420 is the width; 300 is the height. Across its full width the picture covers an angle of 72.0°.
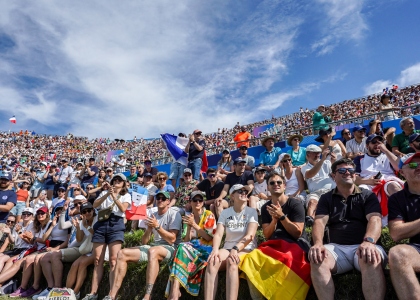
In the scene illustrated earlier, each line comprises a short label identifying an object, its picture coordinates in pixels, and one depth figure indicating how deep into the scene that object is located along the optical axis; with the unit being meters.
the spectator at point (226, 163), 8.00
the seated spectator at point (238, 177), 5.97
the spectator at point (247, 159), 6.99
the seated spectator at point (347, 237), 2.59
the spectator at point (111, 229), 4.74
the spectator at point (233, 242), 3.27
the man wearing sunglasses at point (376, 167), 4.14
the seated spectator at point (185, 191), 6.54
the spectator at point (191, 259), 3.74
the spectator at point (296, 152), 6.67
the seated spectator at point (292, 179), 5.32
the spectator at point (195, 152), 8.16
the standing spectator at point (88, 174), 9.77
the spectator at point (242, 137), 12.37
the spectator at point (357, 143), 6.24
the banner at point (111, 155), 19.32
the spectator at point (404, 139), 5.29
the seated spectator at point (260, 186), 5.68
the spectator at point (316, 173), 5.01
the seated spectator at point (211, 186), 6.29
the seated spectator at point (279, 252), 2.99
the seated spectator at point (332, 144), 5.97
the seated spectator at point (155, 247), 4.13
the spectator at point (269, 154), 7.07
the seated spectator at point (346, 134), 7.54
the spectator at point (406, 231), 2.37
